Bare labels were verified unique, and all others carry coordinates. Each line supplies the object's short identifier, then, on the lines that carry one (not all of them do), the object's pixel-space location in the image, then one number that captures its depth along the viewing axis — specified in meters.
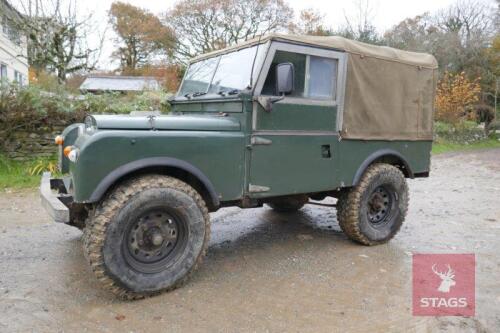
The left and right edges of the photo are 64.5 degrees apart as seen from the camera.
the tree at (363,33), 24.72
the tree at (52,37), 15.90
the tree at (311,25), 23.98
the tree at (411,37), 25.22
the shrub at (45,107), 7.96
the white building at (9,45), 15.79
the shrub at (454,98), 20.22
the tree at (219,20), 21.47
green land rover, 3.11
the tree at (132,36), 26.01
